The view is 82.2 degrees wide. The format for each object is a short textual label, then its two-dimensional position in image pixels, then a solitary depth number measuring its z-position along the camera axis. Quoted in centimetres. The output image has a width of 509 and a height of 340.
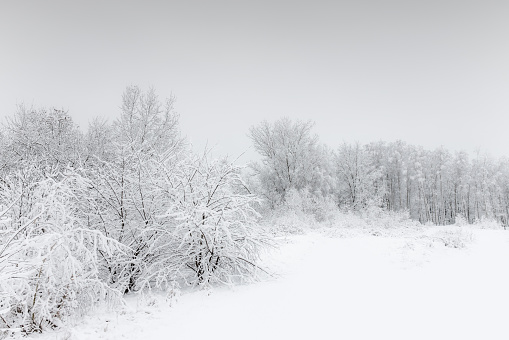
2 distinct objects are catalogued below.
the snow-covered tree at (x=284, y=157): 3222
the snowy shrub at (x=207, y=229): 679
